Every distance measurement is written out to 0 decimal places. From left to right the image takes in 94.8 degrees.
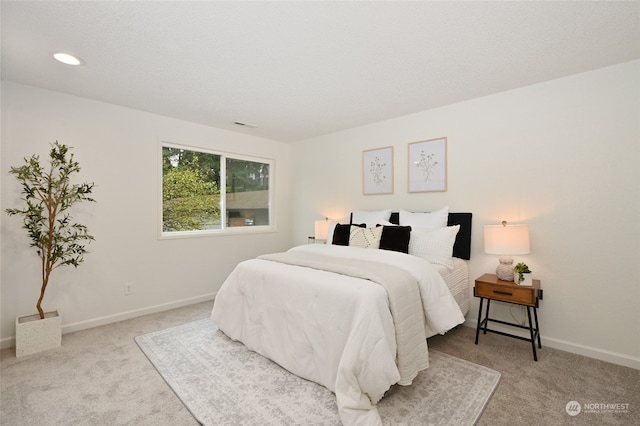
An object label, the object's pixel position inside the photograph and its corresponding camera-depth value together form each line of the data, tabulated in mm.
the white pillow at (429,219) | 3166
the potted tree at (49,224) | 2562
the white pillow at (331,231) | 3969
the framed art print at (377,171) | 3842
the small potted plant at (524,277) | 2520
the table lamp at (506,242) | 2529
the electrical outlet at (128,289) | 3357
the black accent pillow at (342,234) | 3508
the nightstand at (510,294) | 2424
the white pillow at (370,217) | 3631
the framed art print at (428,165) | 3367
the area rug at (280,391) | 1739
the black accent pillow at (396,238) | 2963
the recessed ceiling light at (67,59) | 2215
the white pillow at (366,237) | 3133
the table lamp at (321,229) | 4262
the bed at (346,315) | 1710
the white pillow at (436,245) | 2812
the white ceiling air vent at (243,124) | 3895
